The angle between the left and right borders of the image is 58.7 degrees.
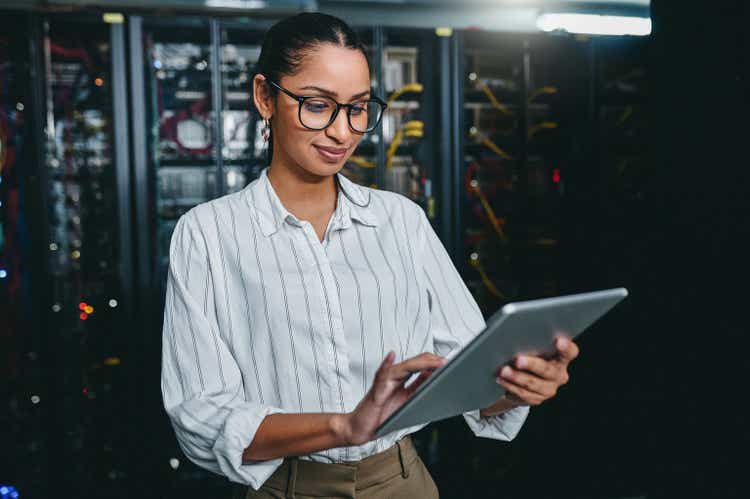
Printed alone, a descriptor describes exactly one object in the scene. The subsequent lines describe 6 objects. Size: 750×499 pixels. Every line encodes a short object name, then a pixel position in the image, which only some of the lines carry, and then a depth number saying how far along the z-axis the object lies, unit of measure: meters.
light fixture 5.31
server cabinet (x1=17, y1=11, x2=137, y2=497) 2.32
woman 0.86
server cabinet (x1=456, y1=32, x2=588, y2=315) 2.75
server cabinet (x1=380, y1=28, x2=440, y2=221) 2.64
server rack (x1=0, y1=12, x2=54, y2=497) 2.31
